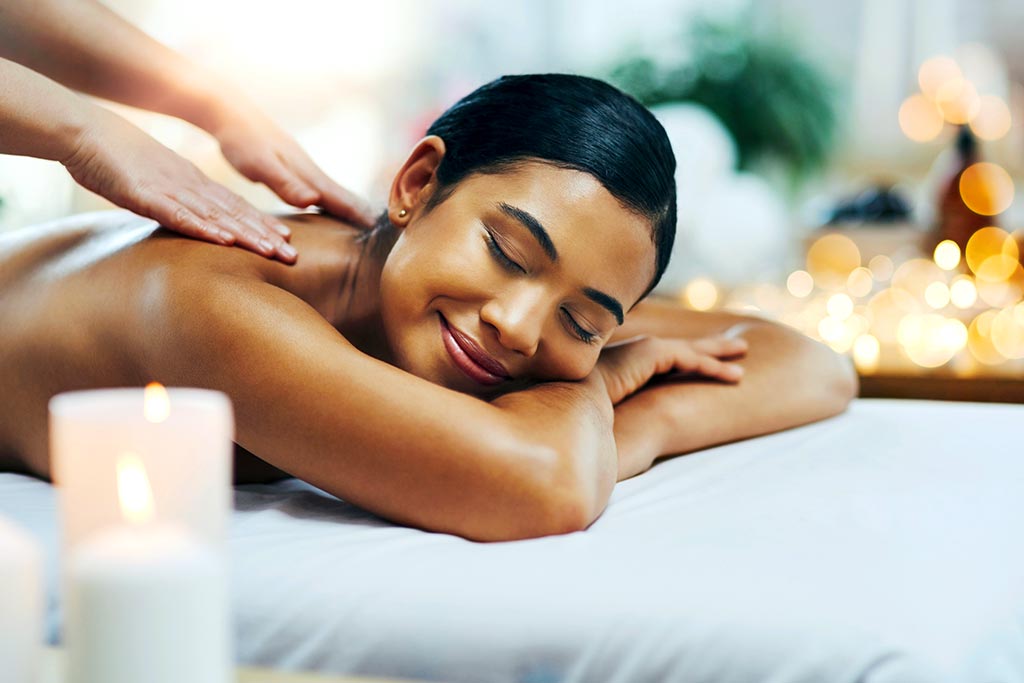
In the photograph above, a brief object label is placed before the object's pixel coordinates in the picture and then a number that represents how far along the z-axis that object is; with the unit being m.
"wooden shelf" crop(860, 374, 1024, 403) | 2.06
